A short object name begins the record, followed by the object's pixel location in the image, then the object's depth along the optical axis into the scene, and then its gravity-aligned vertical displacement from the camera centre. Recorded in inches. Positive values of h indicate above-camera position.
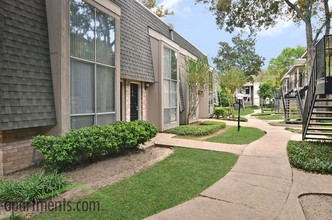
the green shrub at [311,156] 241.6 -58.2
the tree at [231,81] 864.3 +76.7
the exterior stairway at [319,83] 260.3 +21.6
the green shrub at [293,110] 704.0 -20.1
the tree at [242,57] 1811.0 +331.8
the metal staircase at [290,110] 667.1 -20.2
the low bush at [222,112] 815.1 -27.1
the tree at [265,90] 1504.7 +78.3
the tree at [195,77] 528.4 +56.4
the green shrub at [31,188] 157.7 -54.1
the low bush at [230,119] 780.2 -47.8
